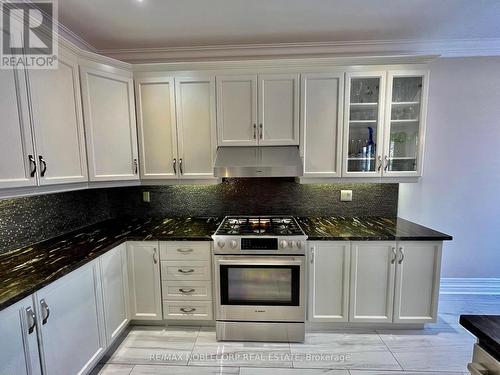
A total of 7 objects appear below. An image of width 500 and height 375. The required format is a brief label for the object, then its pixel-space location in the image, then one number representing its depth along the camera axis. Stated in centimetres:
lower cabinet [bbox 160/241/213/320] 216
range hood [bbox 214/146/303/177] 218
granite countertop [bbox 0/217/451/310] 137
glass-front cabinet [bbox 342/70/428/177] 227
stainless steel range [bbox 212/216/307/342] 205
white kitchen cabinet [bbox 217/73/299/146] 230
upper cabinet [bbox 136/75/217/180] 234
